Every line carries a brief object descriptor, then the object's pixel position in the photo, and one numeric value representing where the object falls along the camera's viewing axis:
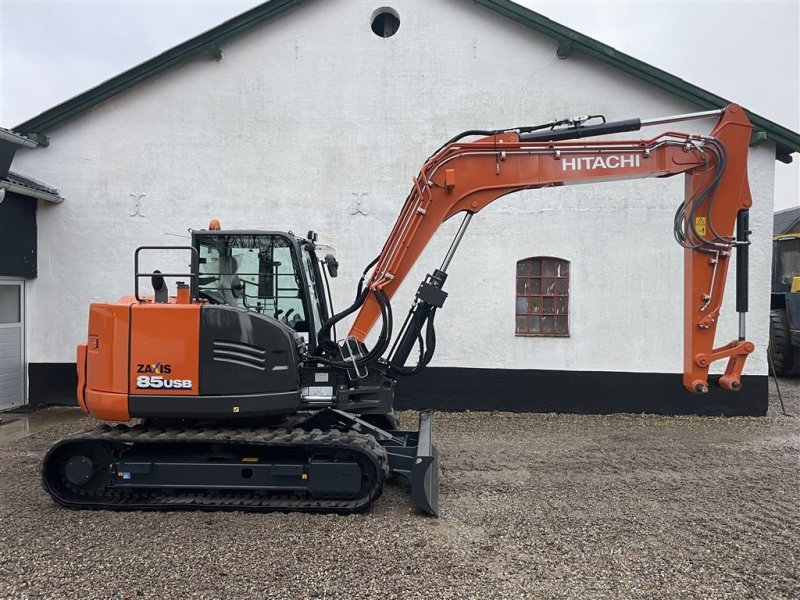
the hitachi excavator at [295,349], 4.60
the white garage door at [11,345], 8.59
